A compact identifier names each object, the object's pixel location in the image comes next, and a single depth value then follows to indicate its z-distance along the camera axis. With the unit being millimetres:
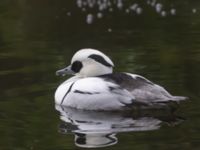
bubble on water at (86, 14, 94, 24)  19234
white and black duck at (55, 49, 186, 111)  11086
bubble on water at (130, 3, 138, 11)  20625
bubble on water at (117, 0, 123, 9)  21097
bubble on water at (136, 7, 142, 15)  20161
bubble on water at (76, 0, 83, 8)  21594
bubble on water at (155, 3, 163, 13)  20394
